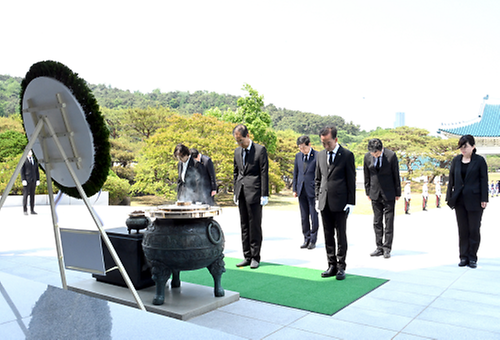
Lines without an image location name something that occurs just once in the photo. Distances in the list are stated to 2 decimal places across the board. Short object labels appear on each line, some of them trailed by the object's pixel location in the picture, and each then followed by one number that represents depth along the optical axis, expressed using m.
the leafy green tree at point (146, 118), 29.72
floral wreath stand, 3.21
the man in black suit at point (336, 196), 4.64
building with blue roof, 31.50
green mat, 3.86
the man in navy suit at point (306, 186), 6.75
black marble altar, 4.00
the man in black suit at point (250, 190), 5.14
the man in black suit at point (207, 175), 6.01
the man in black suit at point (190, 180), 5.78
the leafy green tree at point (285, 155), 28.36
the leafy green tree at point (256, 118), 26.14
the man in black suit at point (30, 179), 11.44
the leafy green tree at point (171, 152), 17.81
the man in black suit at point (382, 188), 5.84
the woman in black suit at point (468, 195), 5.21
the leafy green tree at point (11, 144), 17.69
